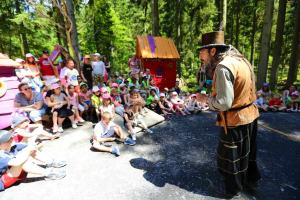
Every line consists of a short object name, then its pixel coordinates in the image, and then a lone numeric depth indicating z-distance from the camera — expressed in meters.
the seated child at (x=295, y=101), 9.42
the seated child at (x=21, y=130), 4.45
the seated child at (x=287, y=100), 9.52
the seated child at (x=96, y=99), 6.66
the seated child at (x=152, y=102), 8.35
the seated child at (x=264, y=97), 8.95
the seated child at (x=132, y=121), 6.16
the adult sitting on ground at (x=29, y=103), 5.55
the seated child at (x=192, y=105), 8.40
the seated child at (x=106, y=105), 6.05
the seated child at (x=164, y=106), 8.16
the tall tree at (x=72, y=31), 7.55
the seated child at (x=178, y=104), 8.29
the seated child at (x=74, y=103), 6.35
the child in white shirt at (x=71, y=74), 7.09
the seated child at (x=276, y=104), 9.12
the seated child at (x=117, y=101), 7.03
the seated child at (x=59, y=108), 5.89
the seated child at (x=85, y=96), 6.73
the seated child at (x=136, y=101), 6.88
